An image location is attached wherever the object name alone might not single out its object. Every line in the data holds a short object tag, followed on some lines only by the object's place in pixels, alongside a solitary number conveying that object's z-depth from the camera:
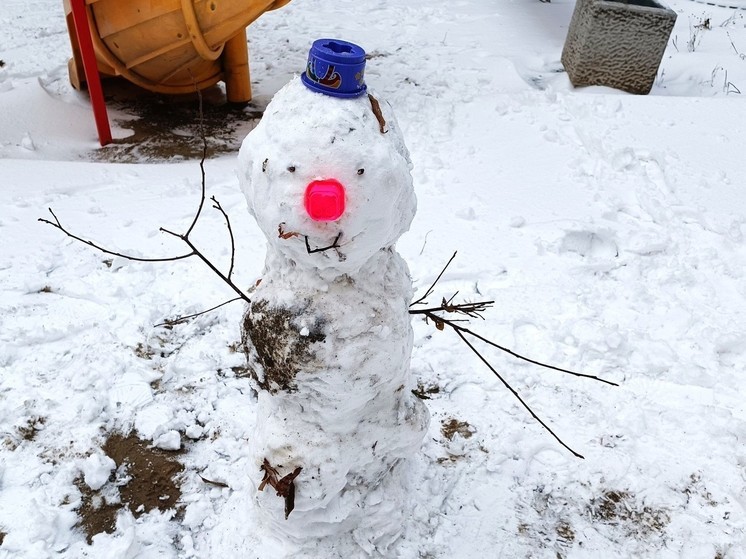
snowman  1.35
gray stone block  4.65
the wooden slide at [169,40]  4.13
